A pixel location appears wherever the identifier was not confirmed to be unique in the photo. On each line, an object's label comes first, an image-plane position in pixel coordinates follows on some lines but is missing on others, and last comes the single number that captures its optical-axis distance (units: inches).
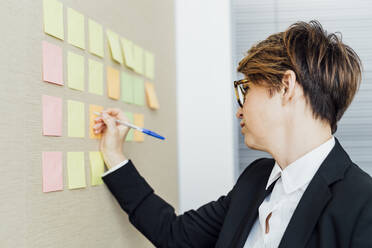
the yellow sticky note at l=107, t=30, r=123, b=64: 47.5
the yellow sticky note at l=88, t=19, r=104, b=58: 44.1
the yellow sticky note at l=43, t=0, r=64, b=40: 36.9
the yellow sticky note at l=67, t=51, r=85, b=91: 40.3
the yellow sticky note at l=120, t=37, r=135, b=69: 50.9
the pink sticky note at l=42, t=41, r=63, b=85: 36.6
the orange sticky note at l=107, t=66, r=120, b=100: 47.3
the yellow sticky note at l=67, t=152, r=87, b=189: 39.9
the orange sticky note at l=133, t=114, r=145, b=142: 53.3
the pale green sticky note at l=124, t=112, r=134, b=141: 51.0
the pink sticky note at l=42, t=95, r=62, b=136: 36.5
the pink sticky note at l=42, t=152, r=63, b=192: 36.3
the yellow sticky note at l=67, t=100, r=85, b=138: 40.0
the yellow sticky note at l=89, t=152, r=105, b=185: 43.5
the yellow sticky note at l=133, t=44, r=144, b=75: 54.3
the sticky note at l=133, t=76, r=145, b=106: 54.1
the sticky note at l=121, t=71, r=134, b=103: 50.8
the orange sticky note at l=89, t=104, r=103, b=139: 43.7
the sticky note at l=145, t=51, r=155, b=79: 57.8
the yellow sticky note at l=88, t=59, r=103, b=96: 43.8
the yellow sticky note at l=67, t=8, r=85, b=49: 40.5
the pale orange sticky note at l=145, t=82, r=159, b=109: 57.4
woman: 37.4
